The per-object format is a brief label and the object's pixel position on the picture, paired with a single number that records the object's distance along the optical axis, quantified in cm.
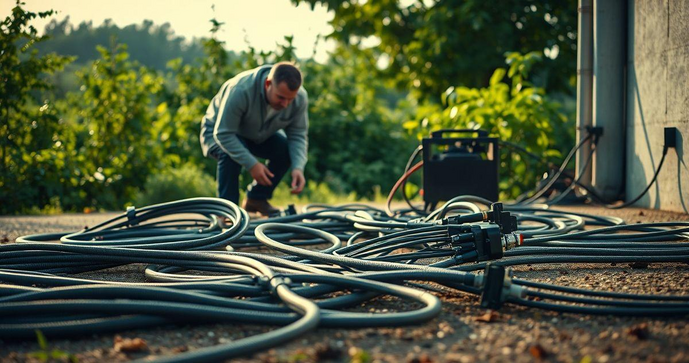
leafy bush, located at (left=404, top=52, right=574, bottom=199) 642
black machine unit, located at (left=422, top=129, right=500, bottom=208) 487
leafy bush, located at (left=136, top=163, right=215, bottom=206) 670
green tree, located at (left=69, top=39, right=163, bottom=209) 679
